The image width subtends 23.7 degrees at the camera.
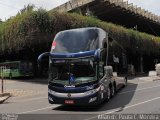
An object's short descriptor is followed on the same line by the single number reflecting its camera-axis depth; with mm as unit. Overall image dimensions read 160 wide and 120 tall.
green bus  44562
